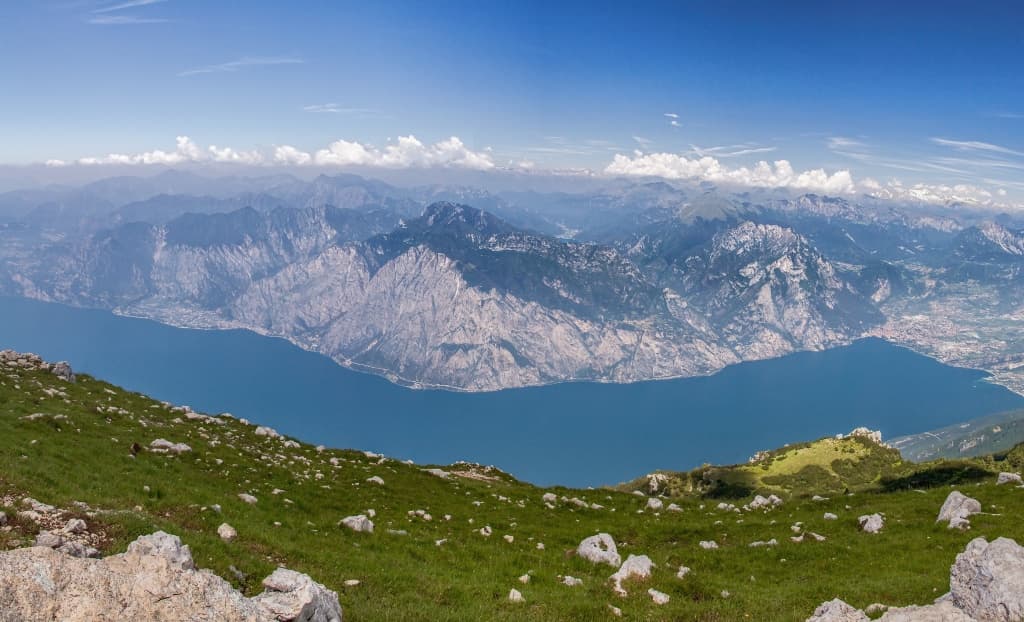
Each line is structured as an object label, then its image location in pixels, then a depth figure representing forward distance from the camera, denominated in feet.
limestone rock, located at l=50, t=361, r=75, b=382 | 158.06
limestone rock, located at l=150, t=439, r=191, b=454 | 113.19
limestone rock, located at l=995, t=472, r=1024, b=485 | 128.57
